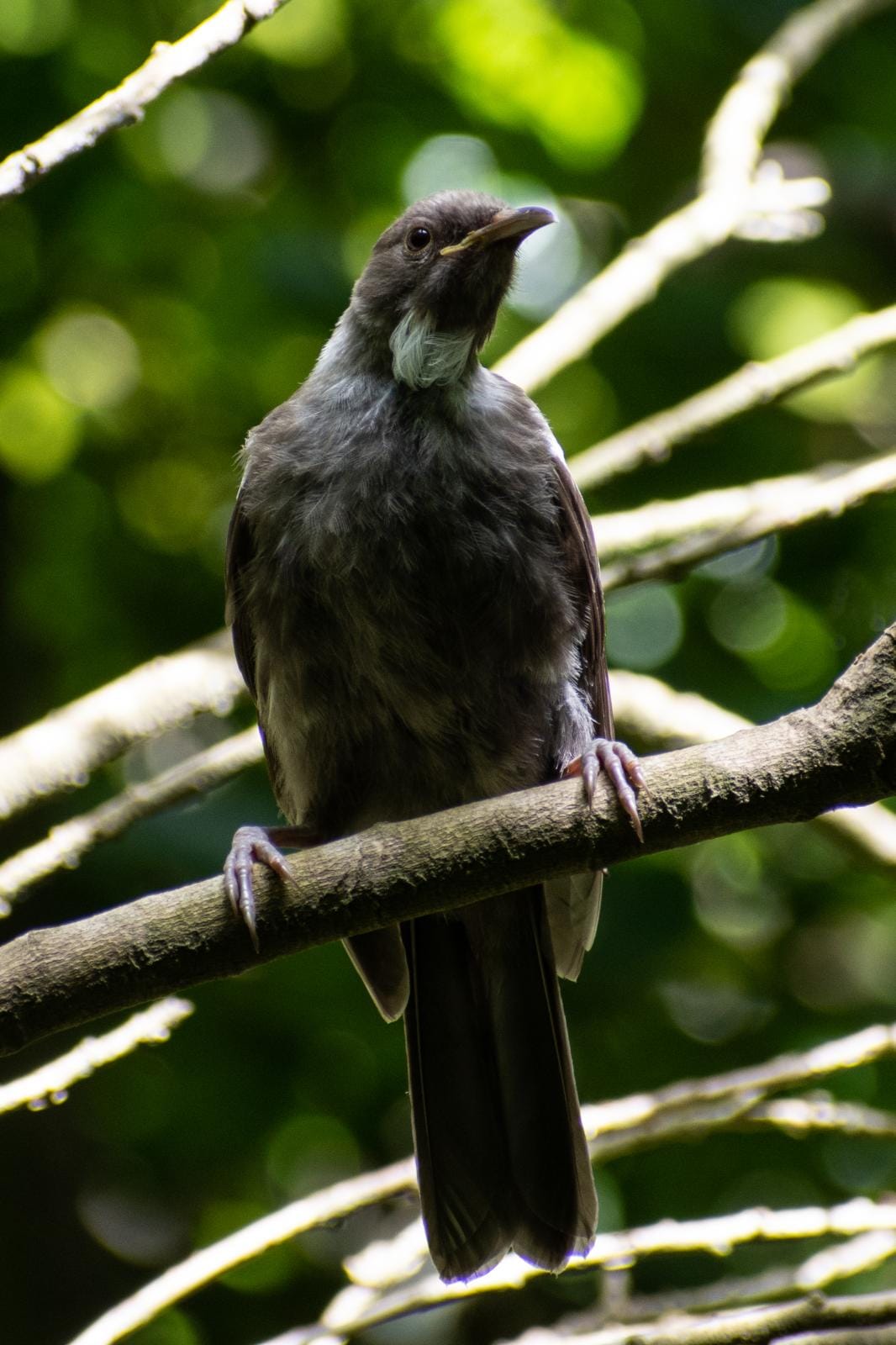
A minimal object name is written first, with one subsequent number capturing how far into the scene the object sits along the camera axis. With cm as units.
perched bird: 728
